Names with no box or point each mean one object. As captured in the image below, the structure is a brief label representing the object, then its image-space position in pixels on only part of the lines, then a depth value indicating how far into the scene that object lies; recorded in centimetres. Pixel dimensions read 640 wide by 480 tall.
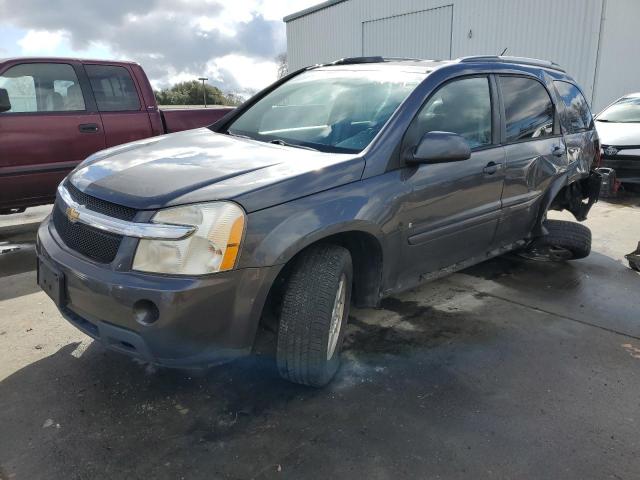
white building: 1279
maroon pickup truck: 506
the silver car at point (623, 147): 809
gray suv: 223
